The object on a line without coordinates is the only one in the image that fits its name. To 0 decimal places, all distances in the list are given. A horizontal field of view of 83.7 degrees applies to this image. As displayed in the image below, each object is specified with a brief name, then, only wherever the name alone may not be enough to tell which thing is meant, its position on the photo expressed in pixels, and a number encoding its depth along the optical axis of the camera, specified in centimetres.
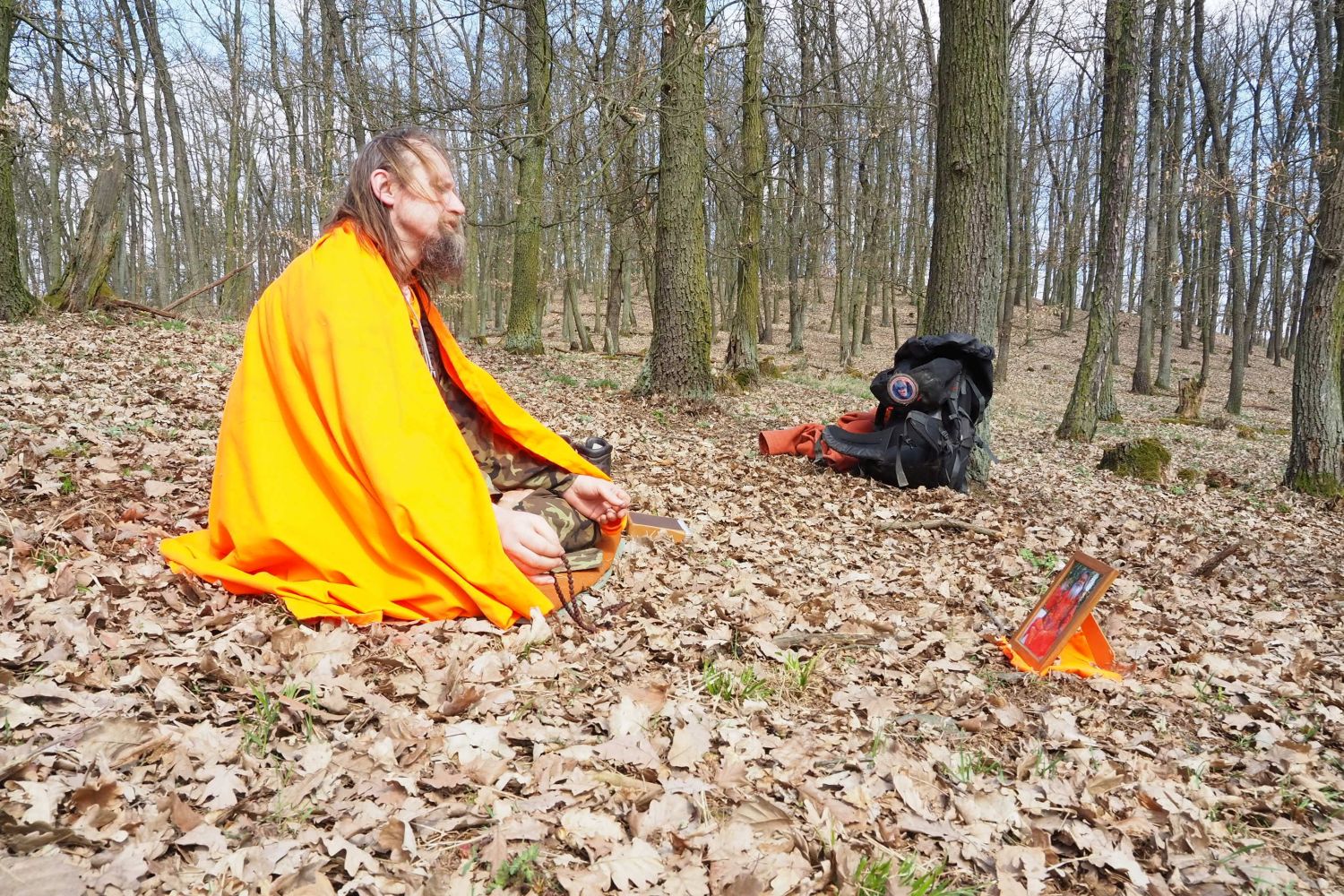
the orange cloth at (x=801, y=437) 693
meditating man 267
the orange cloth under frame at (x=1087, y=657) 320
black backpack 607
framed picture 307
